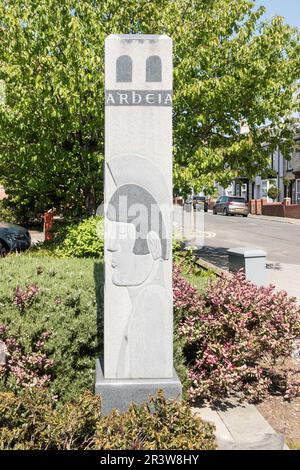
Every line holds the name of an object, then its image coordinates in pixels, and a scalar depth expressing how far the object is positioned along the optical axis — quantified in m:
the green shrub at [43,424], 3.16
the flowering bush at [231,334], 4.70
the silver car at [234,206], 40.31
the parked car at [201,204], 48.47
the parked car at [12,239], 14.34
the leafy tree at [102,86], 9.22
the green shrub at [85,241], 9.55
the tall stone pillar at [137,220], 4.09
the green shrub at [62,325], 4.41
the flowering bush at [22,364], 4.20
